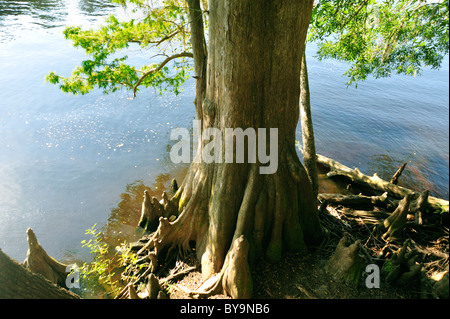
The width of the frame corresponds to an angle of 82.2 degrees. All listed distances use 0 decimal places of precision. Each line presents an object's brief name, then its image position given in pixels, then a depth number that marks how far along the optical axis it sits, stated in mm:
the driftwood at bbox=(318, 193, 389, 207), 6684
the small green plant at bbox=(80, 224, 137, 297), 5566
